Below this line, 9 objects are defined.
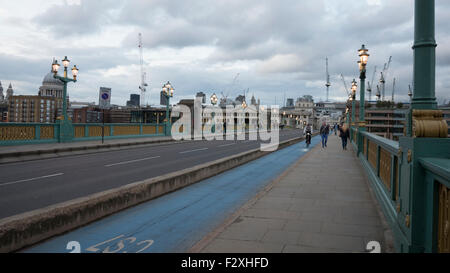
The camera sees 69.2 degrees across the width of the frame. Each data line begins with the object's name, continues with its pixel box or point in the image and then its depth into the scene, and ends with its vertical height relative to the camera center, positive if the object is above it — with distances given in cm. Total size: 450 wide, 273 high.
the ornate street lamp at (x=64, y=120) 2367 +44
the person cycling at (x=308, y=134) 2981 -51
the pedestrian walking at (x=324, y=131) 2791 -16
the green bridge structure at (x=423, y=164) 326 -36
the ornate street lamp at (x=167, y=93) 3831 +416
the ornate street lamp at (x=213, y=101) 4717 +394
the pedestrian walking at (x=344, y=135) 2597 -45
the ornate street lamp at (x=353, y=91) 3164 +374
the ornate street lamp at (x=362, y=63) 1894 +391
